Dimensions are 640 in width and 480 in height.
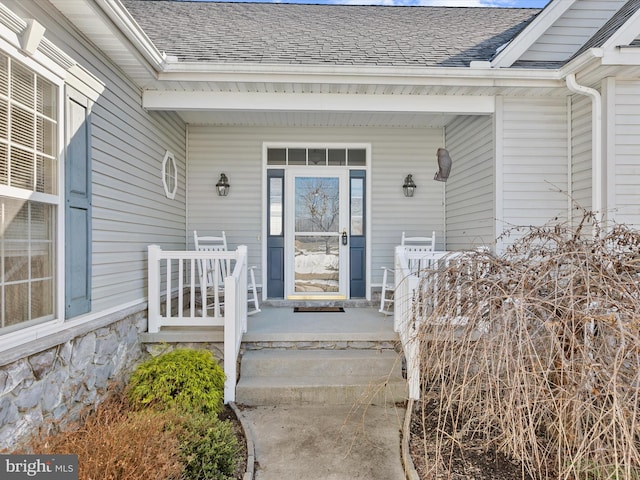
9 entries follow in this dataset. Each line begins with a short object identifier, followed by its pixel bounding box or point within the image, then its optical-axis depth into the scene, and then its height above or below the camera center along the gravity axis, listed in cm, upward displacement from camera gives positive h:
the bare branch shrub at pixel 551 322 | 163 -39
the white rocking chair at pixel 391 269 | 484 -40
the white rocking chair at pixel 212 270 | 486 -41
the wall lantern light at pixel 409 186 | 540 +74
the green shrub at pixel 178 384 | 272 -107
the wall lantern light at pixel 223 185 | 532 +72
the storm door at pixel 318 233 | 550 +7
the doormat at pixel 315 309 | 496 -94
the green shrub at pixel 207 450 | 214 -123
